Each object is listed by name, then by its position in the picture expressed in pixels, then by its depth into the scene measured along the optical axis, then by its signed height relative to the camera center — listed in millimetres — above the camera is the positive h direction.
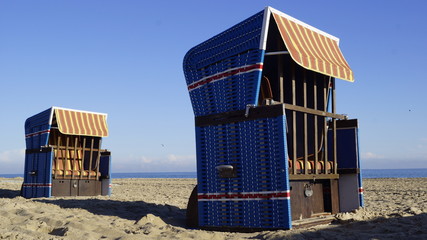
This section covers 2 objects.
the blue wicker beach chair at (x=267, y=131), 6793 +545
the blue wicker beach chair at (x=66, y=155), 14893 +324
